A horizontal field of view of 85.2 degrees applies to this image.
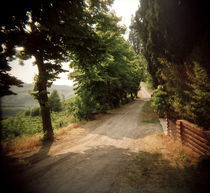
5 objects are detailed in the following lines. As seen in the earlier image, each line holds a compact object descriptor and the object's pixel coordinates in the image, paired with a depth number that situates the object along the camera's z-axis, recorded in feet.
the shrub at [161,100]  28.71
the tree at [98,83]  31.24
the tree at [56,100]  177.99
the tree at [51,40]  17.02
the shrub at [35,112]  194.12
